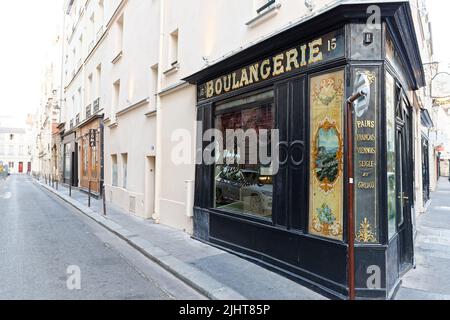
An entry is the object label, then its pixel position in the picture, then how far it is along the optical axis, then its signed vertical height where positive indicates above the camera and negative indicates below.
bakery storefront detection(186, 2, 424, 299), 4.75 +0.18
